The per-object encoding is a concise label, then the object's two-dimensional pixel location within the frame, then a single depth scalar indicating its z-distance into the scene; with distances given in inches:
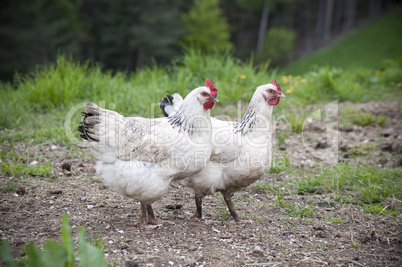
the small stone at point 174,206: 147.5
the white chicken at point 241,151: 128.3
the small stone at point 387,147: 206.1
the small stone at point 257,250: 117.6
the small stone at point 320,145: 205.0
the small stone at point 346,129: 232.7
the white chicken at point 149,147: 121.2
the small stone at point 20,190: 143.2
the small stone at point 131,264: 103.2
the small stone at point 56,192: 145.7
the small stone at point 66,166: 166.4
